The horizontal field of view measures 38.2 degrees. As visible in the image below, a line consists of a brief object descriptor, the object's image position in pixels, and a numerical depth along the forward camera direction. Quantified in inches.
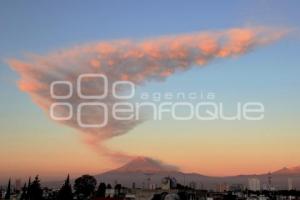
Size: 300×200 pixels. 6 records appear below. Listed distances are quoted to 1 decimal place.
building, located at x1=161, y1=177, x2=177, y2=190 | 5807.1
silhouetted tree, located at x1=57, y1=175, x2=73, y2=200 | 4809.3
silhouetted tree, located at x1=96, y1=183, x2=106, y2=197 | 6536.4
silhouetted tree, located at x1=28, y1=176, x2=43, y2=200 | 4653.5
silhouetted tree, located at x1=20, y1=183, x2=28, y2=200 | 4892.2
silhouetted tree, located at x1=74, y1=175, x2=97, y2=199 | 6747.1
